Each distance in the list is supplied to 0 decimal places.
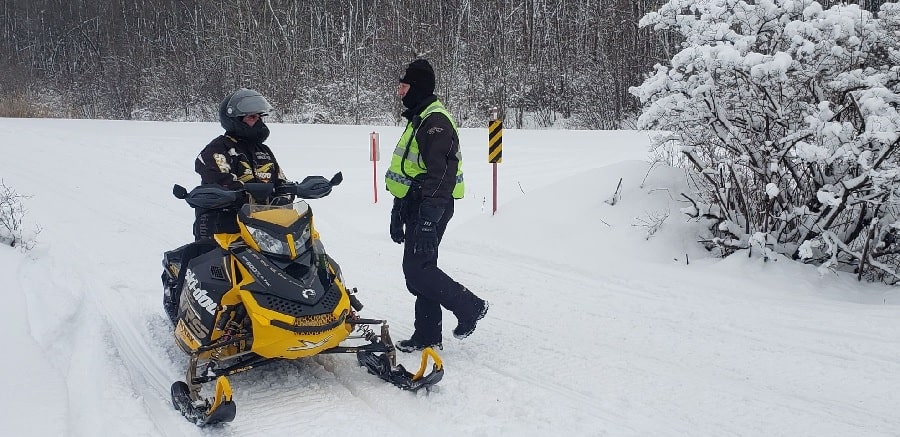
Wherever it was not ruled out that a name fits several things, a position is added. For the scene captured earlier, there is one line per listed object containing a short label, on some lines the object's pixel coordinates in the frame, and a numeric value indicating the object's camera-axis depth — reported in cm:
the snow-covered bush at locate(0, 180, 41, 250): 712
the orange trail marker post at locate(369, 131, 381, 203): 1132
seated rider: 442
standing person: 455
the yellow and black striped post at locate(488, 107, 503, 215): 926
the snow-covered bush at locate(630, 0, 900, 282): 557
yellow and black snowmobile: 387
